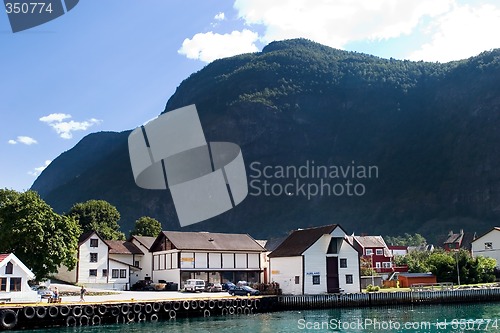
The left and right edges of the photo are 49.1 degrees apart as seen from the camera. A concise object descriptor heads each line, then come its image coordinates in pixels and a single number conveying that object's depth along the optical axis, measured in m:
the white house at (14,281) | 43.38
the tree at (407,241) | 149.75
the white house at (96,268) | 67.50
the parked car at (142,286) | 67.06
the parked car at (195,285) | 62.59
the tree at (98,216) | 106.25
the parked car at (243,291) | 58.12
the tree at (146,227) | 105.75
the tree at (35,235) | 51.22
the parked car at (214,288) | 62.38
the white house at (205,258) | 67.25
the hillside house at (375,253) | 99.19
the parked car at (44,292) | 46.14
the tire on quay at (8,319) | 39.34
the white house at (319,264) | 61.16
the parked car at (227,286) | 59.95
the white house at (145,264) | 73.44
